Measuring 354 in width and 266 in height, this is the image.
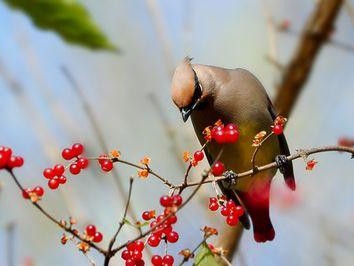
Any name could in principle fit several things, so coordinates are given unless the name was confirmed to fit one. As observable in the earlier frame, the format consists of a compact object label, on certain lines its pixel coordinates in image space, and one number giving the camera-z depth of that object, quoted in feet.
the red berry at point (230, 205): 17.42
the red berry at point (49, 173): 15.92
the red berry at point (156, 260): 15.26
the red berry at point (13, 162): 13.92
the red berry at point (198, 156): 15.56
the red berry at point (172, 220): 14.52
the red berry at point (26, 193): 13.28
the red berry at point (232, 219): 17.21
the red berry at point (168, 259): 15.17
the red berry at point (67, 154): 16.42
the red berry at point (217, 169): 16.31
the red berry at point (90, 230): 13.91
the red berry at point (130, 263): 14.87
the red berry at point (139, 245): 15.01
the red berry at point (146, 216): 14.90
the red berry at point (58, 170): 15.94
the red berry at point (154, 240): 15.80
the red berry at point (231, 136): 15.78
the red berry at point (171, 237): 15.42
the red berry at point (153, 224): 14.28
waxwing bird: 23.25
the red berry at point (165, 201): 13.96
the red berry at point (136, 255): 14.89
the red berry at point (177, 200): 13.80
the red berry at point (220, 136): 15.83
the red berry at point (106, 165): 15.63
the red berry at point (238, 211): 17.30
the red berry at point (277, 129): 17.47
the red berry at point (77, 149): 16.48
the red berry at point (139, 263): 14.89
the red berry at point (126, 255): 15.00
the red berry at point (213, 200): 17.05
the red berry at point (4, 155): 13.93
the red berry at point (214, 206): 16.83
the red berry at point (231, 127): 16.15
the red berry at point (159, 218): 14.80
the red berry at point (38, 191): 13.54
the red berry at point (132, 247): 14.99
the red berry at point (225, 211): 17.32
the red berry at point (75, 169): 16.37
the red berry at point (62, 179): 15.87
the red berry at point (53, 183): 15.62
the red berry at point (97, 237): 14.60
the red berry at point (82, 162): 16.46
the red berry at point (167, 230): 15.21
